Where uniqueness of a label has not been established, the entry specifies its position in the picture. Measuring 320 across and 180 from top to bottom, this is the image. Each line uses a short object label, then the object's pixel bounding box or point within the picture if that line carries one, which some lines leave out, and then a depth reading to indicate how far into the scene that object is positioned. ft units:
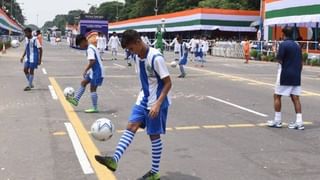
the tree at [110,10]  584.24
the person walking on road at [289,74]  31.27
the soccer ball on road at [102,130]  20.22
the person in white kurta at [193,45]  103.09
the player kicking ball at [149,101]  19.03
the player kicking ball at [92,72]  37.19
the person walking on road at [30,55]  50.83
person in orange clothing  117.55
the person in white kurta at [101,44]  117.29
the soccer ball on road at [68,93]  36.96
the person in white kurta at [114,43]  119.14
